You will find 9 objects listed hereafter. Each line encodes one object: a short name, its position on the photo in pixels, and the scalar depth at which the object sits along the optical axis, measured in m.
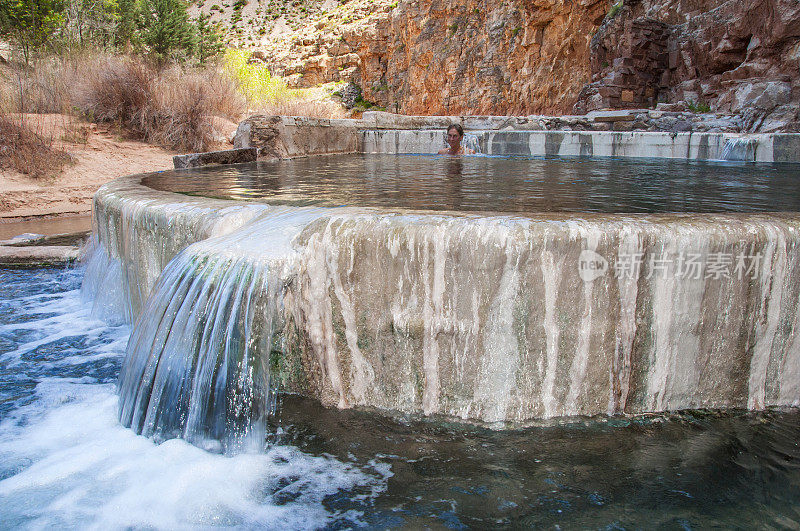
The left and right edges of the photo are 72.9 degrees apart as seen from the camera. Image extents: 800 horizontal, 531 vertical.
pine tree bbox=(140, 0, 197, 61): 19.89
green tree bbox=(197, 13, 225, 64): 22.17
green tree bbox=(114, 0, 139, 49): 16.22
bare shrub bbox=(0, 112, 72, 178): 8.24
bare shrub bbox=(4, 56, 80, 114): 9.98
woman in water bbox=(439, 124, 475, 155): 8.23
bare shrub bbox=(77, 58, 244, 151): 10.23
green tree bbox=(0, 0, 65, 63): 14.61
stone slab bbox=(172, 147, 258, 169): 5.98
